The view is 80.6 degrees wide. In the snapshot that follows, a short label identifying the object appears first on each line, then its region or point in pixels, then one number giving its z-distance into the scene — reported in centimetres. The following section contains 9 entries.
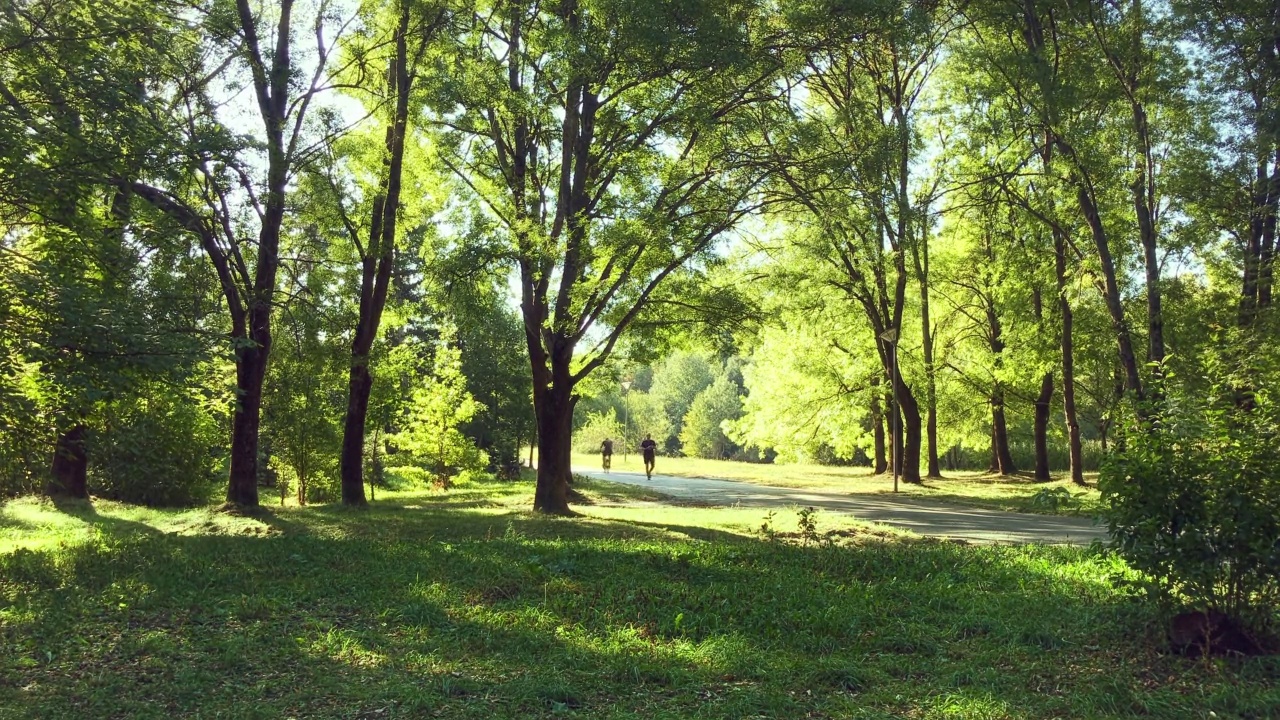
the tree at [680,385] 8388
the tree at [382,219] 1534
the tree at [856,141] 1212
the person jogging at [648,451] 2908
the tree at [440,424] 2484
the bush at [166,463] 1727
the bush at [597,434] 6193
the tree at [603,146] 1215
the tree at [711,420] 6888
